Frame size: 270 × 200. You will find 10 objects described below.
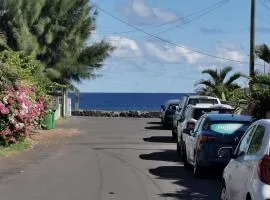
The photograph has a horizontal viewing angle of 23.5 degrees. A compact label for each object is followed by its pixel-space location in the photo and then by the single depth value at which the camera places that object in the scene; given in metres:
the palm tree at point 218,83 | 42.97
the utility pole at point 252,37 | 28.57
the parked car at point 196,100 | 27.11
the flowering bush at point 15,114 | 22.42
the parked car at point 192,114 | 20.36
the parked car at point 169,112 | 38.09
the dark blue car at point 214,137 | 15.04
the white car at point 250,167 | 7.51
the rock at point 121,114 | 56.86
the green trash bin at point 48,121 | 34.66
